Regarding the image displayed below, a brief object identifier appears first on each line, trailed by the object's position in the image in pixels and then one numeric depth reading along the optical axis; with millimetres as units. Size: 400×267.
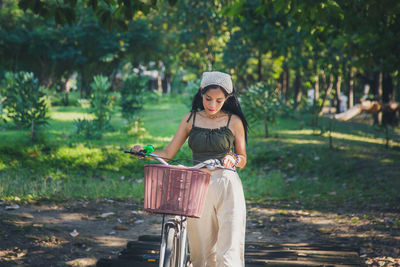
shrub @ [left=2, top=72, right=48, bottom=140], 12383
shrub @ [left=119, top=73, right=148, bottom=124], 15453
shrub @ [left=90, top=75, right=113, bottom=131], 14281
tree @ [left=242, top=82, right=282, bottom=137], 15898
